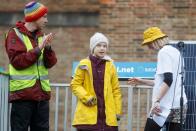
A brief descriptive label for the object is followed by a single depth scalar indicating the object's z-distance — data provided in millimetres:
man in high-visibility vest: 11392
